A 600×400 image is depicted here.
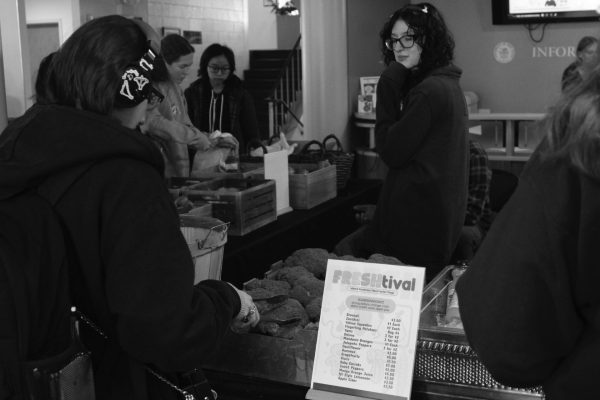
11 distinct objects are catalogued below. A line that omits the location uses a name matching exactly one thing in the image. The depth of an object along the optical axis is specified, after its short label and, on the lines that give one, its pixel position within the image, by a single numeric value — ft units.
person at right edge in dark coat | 3.37
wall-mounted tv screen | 22.49
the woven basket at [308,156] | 13.89
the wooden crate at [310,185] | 12.70
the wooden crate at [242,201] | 10.62
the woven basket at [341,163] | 14.51
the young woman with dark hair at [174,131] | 13.56
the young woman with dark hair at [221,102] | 17.67
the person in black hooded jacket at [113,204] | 4.38
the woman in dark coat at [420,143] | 9.77
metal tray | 5.44
